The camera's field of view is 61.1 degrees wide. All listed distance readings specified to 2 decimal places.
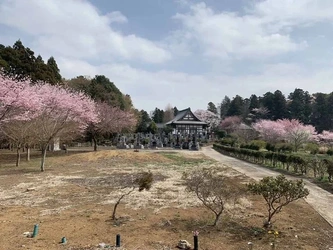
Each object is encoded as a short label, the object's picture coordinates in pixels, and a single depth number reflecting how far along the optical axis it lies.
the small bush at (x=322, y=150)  33.34
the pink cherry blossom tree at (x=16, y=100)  15.53
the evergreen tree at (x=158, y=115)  75.31
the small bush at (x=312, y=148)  32.08
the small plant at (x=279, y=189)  6.74
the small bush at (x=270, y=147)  30.38
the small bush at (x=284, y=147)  30.36
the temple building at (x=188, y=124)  55.94
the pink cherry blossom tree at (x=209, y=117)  75.06
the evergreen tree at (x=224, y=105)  90.05
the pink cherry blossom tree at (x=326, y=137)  48.78
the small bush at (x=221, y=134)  57.65
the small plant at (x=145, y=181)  7.80
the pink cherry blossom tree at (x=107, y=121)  32.91
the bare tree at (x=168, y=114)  82.18
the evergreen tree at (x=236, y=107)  72.54
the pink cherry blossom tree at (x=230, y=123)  61.78
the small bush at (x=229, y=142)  41.11
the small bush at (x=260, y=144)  30.89
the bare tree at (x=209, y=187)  7.31
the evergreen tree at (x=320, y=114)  60.56
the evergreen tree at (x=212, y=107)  95.59
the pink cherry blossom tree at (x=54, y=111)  18.89
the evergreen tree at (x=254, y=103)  71.31
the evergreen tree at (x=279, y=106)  64.44
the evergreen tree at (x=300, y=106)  62.09
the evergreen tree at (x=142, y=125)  56.36
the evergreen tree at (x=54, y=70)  31.56
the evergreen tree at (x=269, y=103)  66.50
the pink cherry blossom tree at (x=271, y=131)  44.75
